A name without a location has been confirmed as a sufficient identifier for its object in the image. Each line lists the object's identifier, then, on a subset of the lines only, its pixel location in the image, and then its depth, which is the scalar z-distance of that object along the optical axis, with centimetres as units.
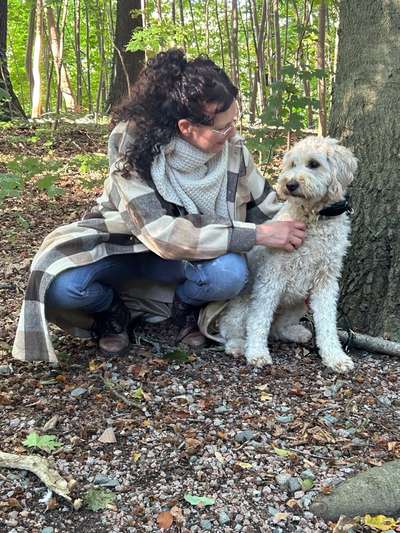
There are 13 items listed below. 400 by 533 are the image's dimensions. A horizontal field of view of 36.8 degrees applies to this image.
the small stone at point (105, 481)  258
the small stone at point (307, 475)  262
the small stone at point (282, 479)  258
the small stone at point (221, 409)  310
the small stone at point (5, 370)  351
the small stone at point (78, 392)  323
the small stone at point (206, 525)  236
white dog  333
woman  331
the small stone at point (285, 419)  304
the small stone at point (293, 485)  256
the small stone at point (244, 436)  288
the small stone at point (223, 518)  239
